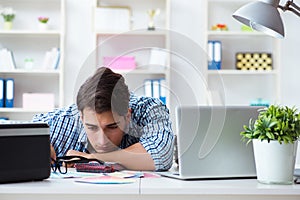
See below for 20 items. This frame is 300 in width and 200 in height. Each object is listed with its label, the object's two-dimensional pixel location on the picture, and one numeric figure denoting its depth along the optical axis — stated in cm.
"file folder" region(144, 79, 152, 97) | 429
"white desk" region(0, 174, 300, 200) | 138
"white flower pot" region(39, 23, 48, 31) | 447
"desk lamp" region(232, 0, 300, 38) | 165
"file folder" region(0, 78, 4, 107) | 439
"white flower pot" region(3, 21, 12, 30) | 445
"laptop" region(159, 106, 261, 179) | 161
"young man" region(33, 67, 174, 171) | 198
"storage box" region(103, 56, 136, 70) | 445
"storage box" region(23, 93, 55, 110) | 443
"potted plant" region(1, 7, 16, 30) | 445
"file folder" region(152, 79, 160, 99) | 426
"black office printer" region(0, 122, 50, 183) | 148
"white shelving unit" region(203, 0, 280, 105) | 464
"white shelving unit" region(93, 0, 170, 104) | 448
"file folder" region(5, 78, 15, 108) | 441
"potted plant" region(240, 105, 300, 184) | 151
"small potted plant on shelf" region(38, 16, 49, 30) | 446
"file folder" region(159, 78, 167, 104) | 423
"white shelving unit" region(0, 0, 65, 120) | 456
